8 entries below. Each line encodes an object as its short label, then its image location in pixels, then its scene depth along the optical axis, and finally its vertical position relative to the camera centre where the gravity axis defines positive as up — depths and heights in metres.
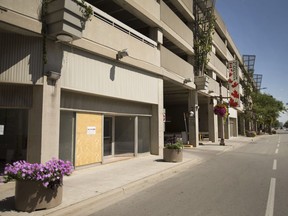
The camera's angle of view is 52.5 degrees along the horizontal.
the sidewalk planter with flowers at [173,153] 14.55 -1.18
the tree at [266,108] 63.16 +5.19
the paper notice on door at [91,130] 12.32 -0.04
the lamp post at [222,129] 27.09 +0.01
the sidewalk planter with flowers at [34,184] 6.36 -1.21
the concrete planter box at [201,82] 23.89 +3.93
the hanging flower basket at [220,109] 27.61 +1.94
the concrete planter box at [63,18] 9.58 +3.70
